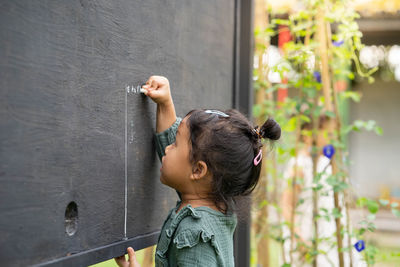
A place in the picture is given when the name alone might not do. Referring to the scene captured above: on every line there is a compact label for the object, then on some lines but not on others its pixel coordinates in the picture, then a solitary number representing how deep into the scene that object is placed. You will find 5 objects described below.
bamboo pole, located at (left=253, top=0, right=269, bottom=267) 3.33
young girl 1.52
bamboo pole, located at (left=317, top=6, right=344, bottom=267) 2.82
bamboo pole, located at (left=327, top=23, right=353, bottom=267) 2.83
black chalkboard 1.08
